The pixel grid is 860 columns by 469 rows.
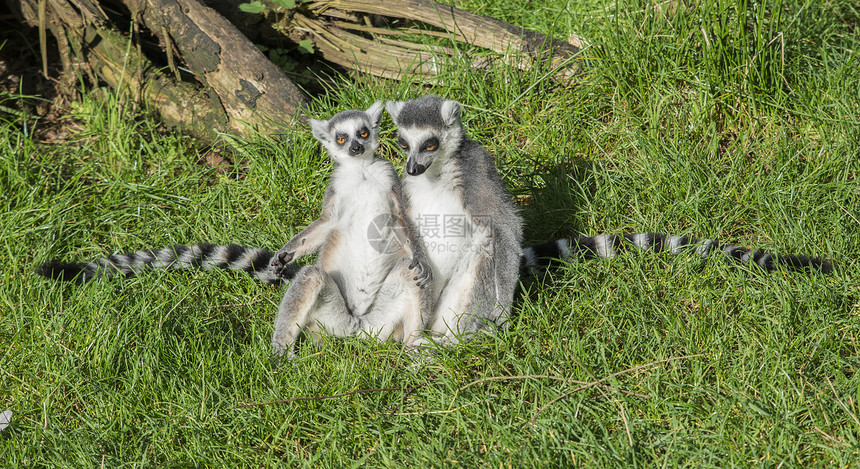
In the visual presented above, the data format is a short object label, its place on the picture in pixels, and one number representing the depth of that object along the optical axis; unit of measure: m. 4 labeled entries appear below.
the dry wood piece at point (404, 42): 9.07
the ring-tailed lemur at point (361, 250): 6.22
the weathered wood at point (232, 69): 8.67
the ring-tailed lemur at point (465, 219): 6.09
